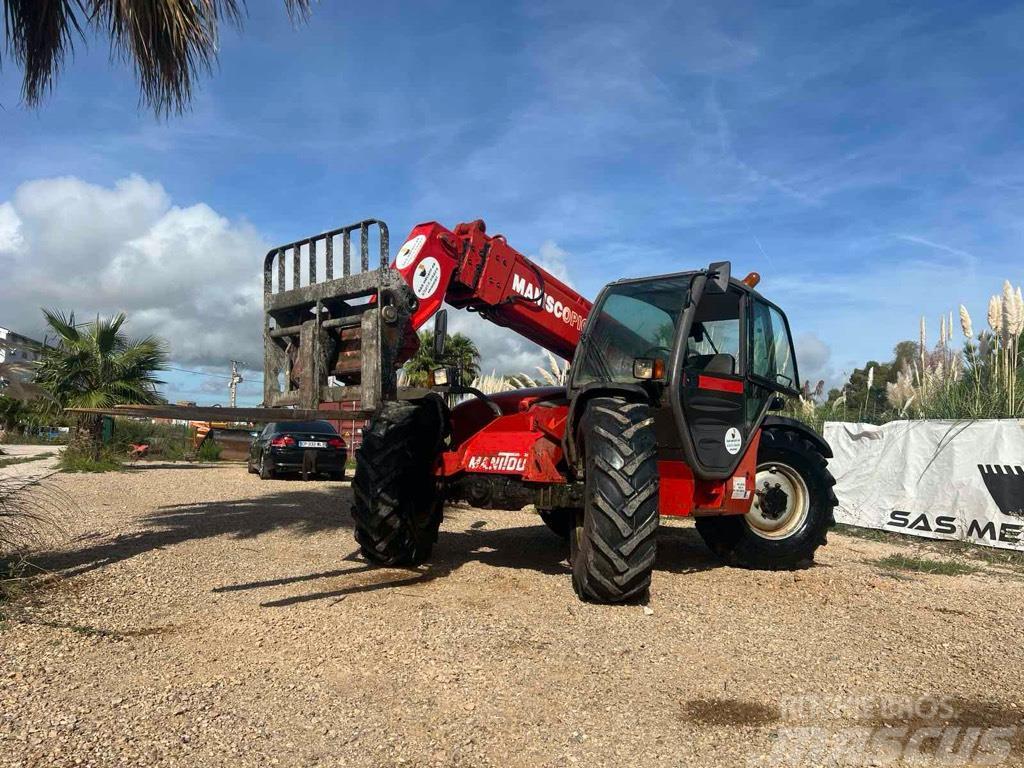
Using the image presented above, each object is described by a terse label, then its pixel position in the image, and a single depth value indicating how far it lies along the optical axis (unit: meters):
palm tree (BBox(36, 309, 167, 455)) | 16.42
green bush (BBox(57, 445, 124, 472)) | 16.83
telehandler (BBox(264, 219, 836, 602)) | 5.13
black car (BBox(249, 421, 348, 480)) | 16.47
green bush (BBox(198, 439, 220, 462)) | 25.41
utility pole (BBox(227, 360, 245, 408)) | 54.01
